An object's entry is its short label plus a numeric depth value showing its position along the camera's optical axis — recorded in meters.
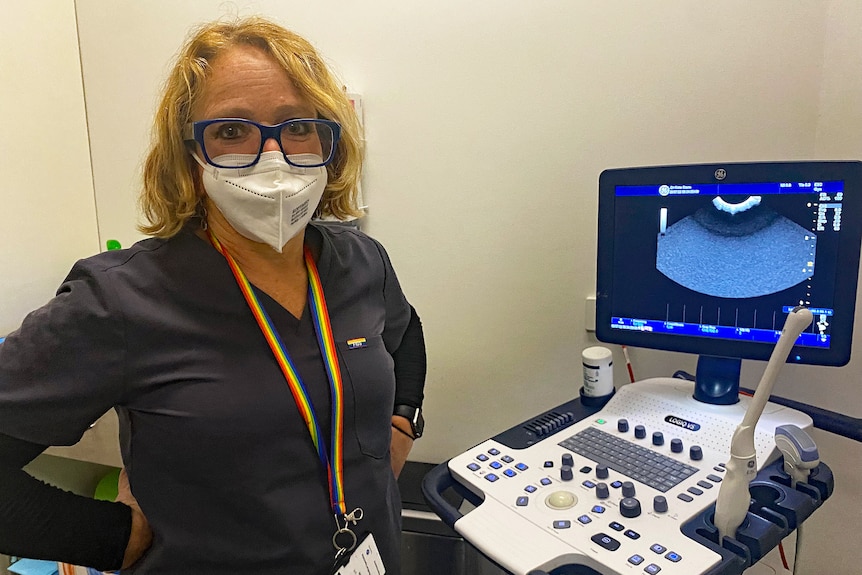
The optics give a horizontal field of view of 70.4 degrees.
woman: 0.83
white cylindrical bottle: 1.36
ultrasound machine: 0.91
